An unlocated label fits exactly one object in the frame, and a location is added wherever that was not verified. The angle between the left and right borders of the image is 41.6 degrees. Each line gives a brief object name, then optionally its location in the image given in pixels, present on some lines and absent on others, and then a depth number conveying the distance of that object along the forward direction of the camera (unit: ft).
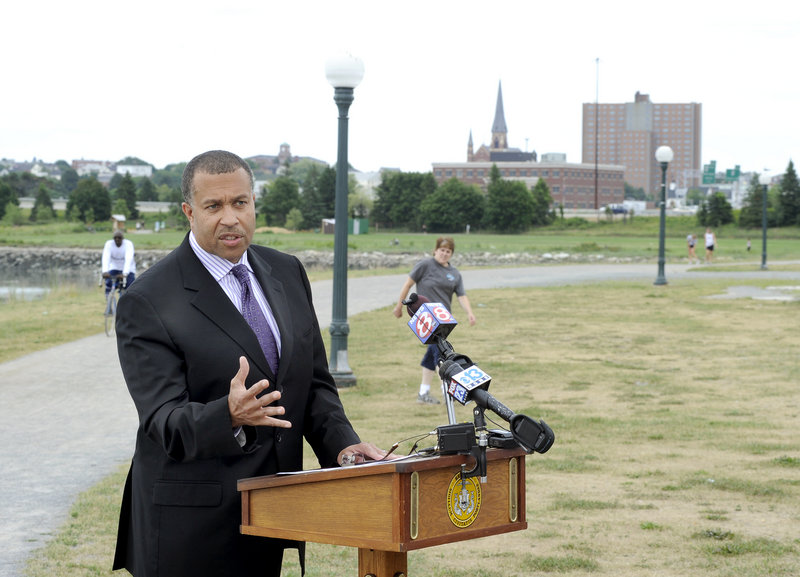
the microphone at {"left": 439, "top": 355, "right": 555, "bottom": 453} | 8.60
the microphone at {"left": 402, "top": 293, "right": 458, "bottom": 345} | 9.84
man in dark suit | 9.68
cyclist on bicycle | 61.05
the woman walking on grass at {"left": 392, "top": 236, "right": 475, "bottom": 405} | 39.91
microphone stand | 9.49
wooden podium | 8.58
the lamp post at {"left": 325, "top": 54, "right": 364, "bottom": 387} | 41.22
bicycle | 61.52
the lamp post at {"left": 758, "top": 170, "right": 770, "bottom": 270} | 140.03
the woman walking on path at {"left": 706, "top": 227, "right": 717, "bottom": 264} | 169.61
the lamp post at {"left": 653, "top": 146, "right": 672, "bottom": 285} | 102.32
